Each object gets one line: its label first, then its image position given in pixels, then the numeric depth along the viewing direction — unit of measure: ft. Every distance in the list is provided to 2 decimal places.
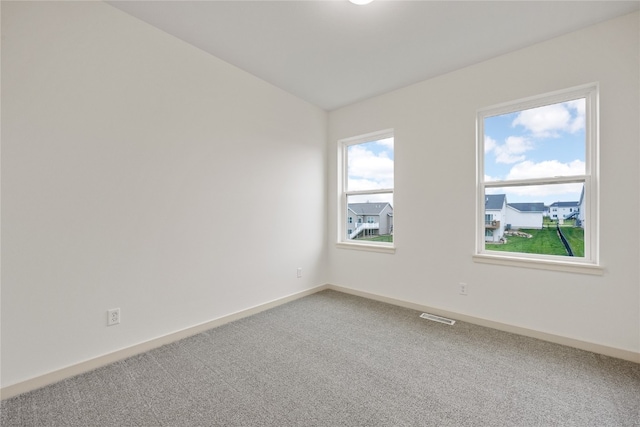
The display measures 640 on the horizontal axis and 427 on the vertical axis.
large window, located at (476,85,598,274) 7.43
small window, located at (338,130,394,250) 11.51
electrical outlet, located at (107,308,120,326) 6.55
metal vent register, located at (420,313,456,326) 8.97
